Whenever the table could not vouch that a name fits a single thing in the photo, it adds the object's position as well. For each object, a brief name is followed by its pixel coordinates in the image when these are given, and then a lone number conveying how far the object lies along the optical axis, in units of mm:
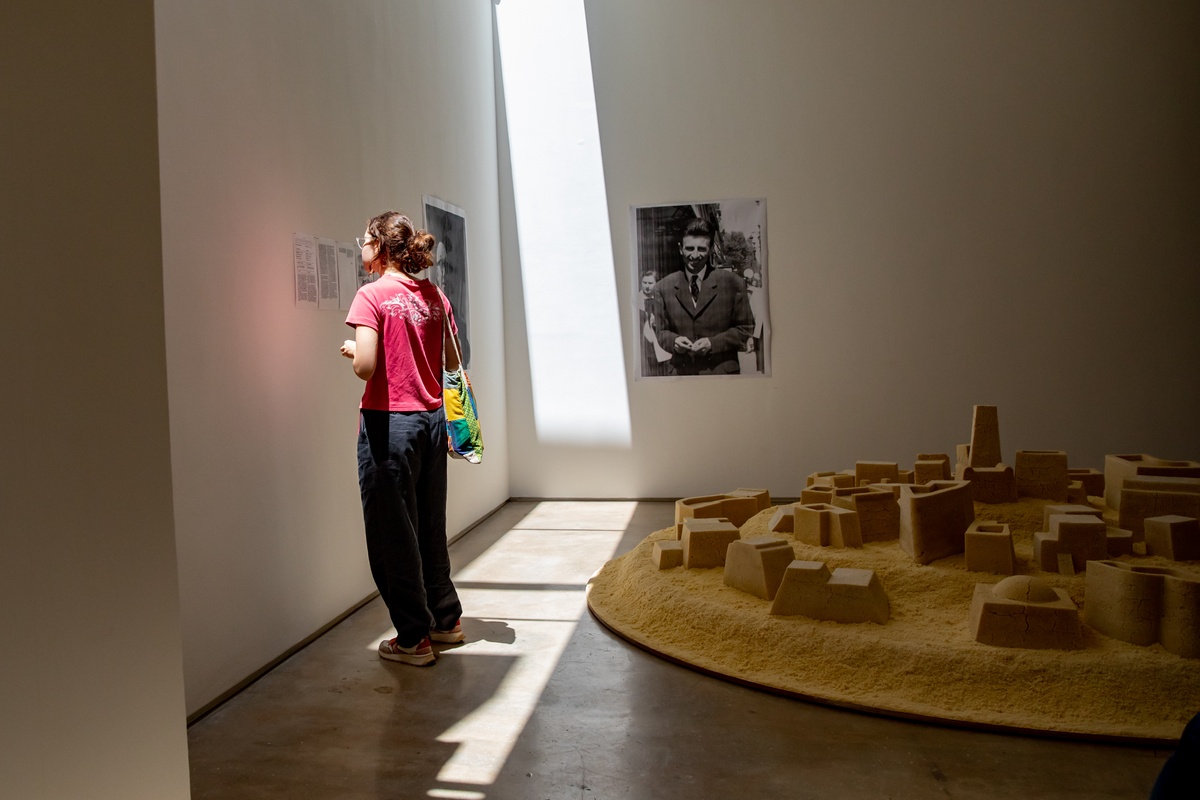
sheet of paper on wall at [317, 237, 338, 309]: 5121
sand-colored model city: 3982
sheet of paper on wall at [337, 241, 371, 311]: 5379
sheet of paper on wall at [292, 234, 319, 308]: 4855
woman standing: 4395
